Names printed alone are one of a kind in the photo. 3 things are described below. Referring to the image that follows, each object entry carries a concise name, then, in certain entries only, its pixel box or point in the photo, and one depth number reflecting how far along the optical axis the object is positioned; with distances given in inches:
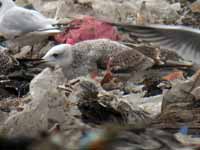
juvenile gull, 449.2
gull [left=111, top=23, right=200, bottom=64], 407.9
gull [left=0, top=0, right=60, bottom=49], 554.5
